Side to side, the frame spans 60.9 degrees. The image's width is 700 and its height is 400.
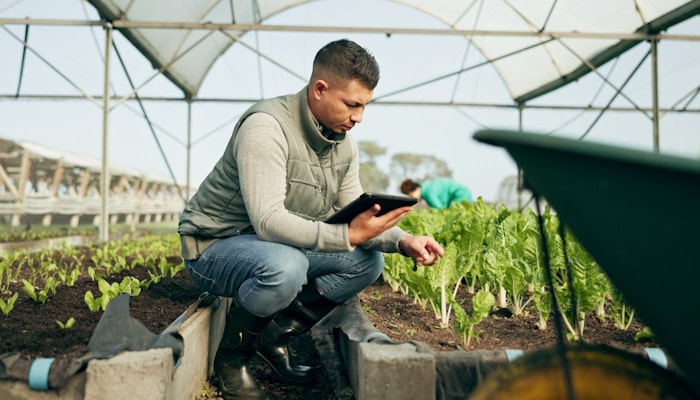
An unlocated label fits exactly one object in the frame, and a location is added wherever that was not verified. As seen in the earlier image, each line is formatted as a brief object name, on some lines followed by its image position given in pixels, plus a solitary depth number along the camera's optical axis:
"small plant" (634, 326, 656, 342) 2.20
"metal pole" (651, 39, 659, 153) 6.76
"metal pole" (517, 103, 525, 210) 10.02
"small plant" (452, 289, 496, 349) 2.14
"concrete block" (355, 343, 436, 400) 1.80
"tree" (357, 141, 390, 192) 34.78
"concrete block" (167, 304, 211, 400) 1.93
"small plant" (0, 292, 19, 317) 2.44
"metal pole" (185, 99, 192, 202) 9.43
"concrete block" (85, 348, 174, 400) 1.67
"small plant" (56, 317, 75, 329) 2.19
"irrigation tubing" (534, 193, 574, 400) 1.10
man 2.08
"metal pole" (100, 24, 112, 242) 6.55
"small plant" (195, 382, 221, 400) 2.43
